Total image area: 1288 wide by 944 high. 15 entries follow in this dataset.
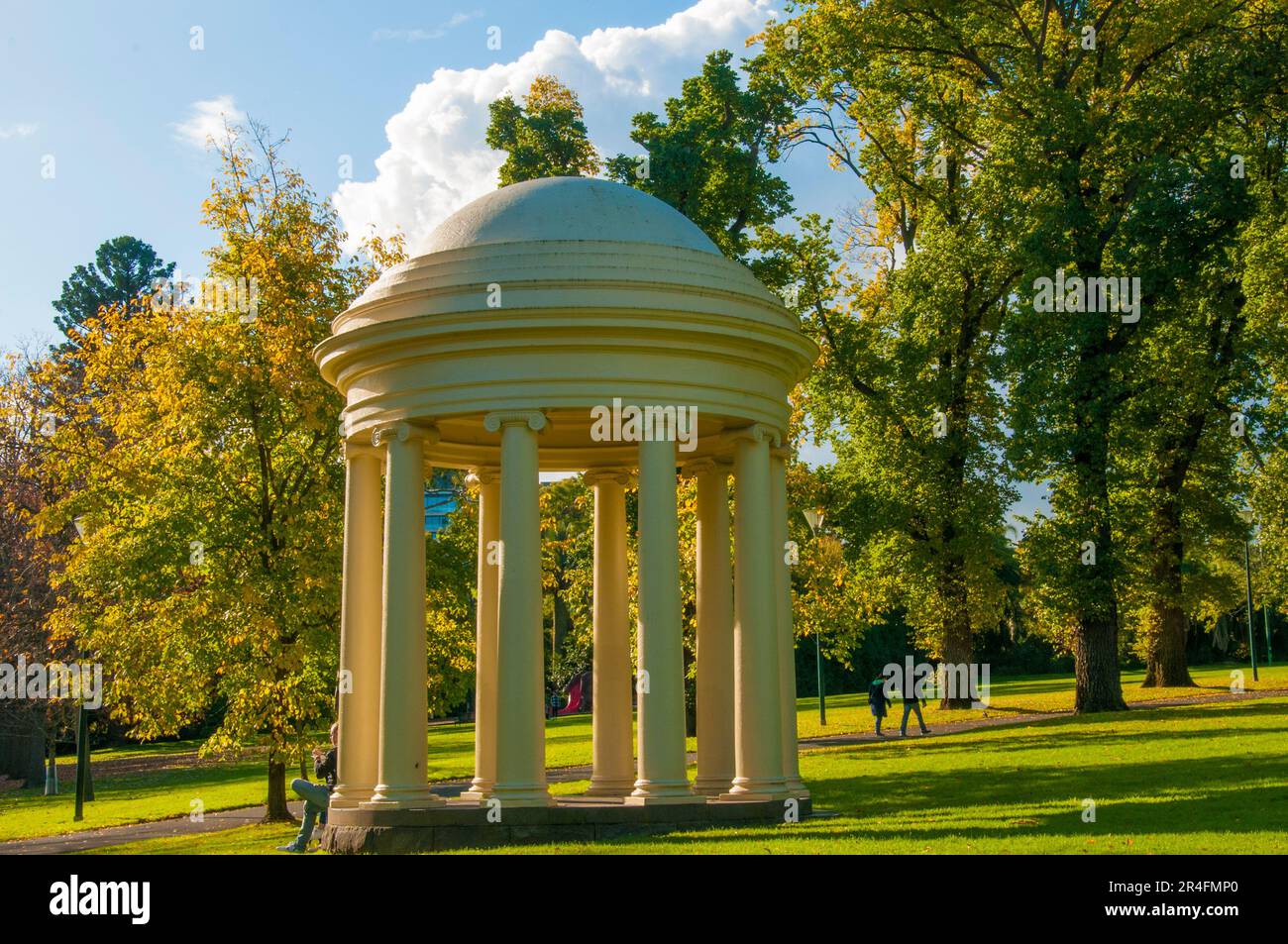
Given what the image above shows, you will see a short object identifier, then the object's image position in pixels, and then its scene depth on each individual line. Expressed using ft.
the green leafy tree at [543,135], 158.10
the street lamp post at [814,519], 141.18
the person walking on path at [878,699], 151.84
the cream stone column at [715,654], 88.22
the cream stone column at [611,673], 90.89
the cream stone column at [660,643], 73.92
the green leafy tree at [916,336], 147.33
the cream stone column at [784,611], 84.12
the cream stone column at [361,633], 81.15
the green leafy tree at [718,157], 150.92
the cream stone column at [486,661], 88.89
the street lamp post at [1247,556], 195.26
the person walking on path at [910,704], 147.02
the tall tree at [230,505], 105.91
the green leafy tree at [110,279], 330.13
